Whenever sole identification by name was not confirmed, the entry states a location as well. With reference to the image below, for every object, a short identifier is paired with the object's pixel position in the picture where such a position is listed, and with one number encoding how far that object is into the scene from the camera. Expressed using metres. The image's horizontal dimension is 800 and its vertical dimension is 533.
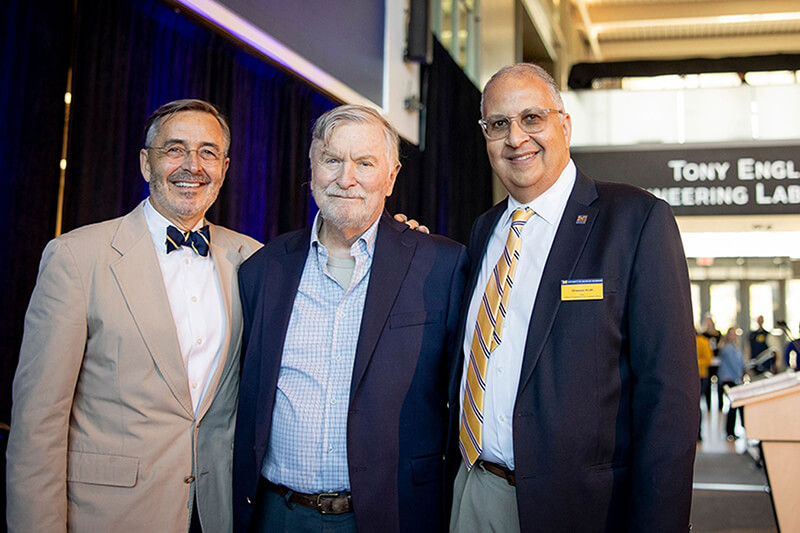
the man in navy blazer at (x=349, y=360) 1.83
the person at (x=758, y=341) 11.83
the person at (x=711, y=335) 10.88
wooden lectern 3.31
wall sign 7.75
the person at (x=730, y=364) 10.16
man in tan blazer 1.73
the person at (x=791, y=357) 8.72
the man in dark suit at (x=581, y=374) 1.56
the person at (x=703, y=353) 9.30
